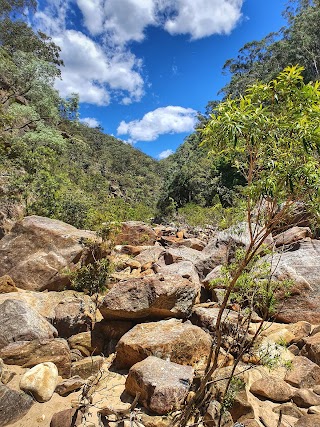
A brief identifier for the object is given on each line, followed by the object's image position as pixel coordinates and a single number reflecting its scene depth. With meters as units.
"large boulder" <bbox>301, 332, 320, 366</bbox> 6.02
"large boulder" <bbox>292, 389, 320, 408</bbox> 5.08
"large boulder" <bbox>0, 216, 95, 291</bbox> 8.95
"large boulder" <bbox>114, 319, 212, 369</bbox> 5.96
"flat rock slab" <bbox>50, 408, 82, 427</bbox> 4.62
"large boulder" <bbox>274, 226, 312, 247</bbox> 10.62
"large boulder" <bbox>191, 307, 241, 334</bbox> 6.99
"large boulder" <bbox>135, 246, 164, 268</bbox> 12.26
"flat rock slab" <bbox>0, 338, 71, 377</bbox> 5.84
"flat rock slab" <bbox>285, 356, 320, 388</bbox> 5.57
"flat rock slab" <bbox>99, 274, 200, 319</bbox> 7.23
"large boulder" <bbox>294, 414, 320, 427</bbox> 4.49
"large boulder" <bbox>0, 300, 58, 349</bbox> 6.18
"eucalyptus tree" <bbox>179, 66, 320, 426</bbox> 3.26
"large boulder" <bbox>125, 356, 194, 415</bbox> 4.75
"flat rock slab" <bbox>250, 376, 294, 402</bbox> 5.28
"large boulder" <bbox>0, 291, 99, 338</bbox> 7.36
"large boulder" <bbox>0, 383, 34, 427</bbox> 4.72
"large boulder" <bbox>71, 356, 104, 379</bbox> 6.02
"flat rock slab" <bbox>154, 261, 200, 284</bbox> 9.27
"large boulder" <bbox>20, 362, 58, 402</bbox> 5.20
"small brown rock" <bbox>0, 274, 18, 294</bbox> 8.00
